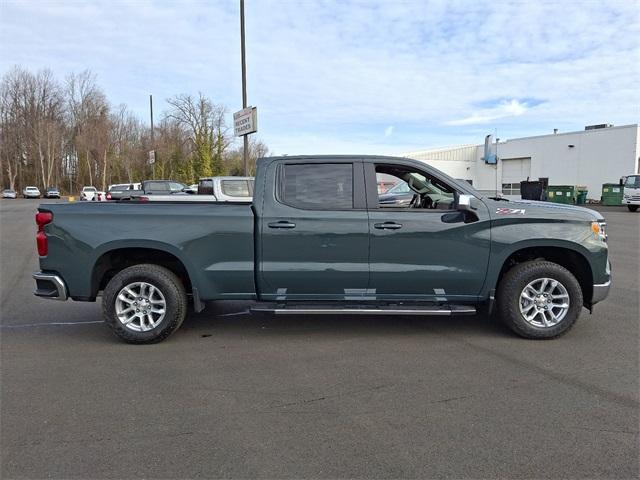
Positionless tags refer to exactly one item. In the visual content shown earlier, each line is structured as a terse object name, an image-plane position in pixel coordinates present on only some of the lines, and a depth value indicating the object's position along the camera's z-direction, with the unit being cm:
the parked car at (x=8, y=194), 5561
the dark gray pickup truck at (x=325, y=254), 477
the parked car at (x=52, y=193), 5597
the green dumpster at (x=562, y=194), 3288
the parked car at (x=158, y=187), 2341
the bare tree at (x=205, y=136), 4147
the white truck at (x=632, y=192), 2619
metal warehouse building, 3500
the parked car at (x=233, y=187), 1345
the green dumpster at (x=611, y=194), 3053
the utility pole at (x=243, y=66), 1492
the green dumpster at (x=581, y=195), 3369
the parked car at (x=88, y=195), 3734
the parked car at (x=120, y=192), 2461
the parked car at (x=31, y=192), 5672
